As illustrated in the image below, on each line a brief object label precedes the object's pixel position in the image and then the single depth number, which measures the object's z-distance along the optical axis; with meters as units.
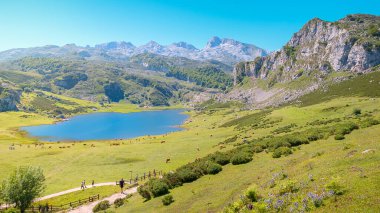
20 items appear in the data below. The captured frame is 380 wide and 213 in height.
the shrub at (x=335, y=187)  20.53
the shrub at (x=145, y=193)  42.12
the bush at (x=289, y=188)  24.24
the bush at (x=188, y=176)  44.06
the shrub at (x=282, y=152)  44.03
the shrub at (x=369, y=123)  51.45
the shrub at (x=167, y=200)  36.94
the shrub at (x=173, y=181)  43.67
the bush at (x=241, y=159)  45.81
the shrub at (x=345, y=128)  49.38
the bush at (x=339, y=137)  45.82
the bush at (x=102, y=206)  50.34
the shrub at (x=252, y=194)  25.51
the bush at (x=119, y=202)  45.92
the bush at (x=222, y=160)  48.58
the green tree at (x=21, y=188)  55.25
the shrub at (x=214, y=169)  44.69
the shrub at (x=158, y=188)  41.69
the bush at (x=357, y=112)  83.72
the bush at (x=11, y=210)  46.61
